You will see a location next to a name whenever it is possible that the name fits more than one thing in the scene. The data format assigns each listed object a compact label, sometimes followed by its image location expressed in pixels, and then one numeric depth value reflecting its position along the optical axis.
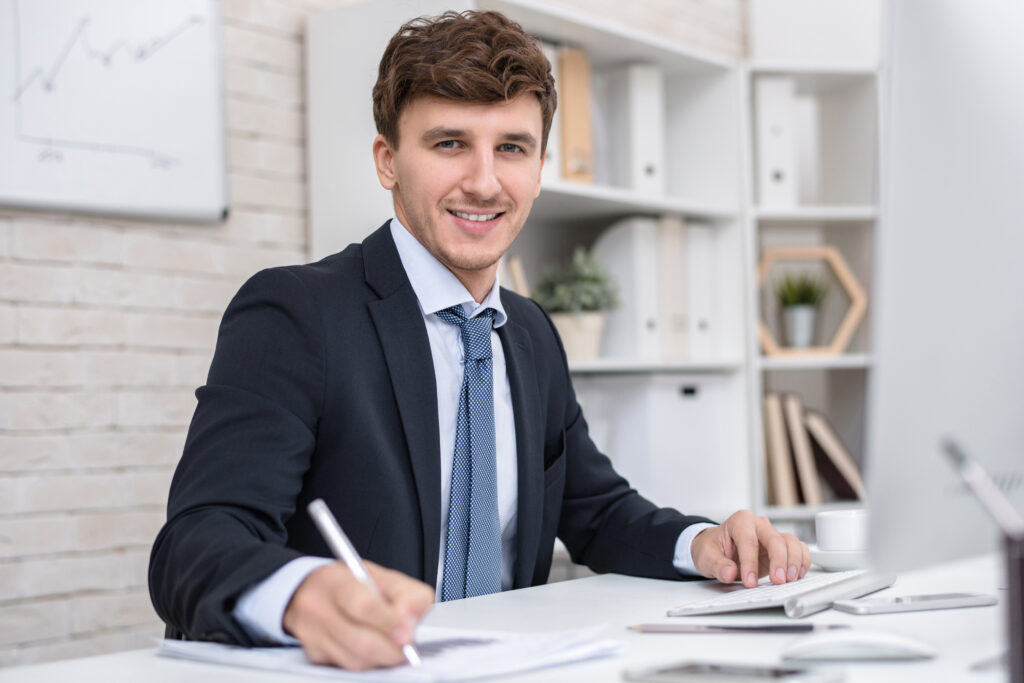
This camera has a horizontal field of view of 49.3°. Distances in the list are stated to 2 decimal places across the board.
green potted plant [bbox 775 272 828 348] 3.22
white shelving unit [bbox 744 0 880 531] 3.15
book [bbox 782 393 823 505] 3.14
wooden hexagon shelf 3.20
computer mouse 0.78
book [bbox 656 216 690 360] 2.97
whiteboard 2.04
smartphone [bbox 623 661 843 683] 0.73
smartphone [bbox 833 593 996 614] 1.02
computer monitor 0.68
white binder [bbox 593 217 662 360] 2.90
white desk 0.80
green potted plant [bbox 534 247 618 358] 2.76
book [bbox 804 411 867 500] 3.17
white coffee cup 1.35
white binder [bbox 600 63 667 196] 2.93
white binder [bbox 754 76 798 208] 3.18
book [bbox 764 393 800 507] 3.12
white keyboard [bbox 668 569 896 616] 1.01
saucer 1.35
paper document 0.78
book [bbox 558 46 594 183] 2.71
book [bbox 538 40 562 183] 2.65
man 1.03
